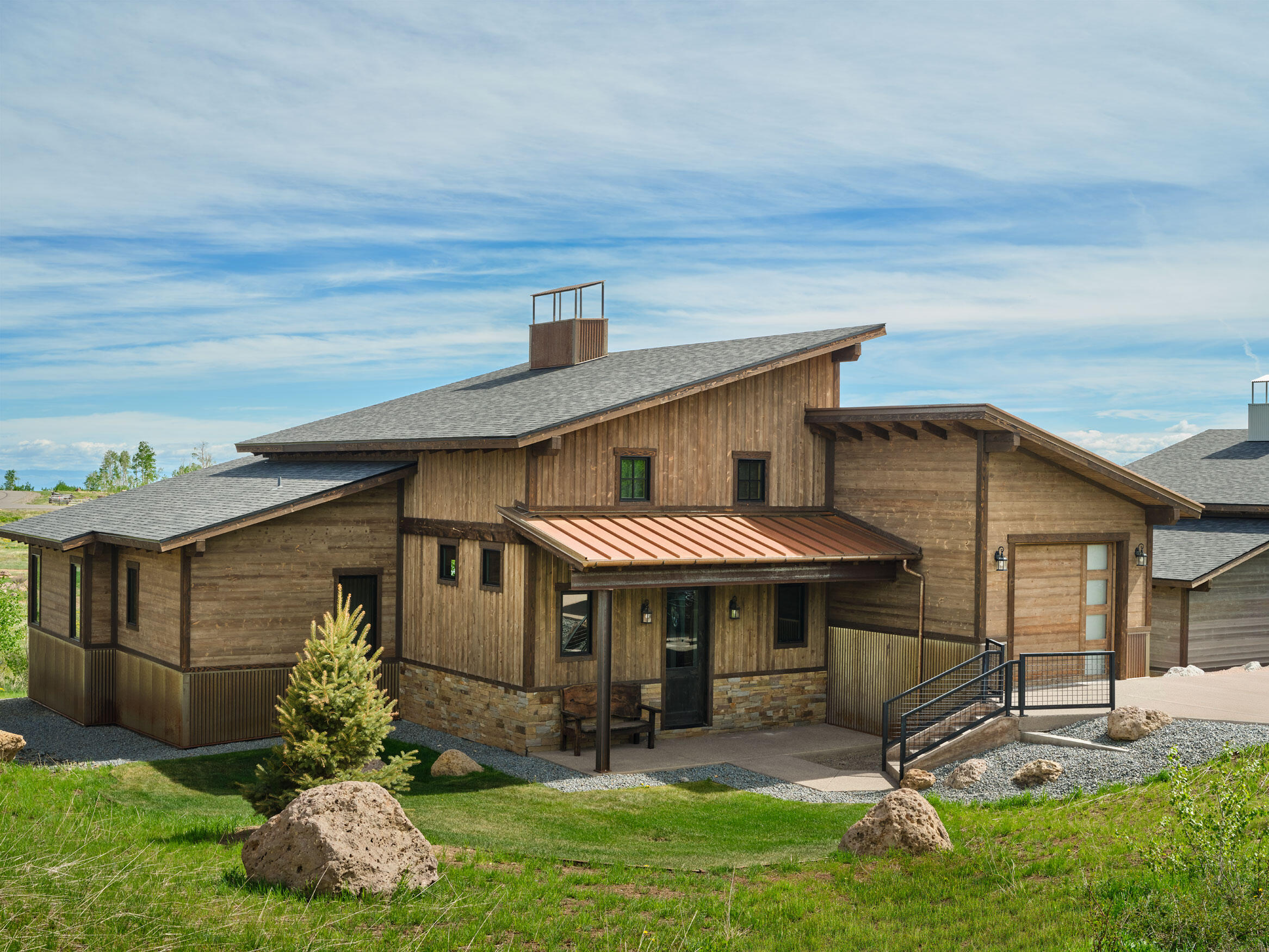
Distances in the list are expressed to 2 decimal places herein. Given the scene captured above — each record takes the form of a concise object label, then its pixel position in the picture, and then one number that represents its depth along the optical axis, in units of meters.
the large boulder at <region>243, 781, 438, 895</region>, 8.97
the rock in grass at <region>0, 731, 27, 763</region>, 15.34
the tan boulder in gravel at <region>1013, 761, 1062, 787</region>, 13.27
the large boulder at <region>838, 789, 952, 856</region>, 10.45
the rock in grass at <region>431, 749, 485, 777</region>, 14.70
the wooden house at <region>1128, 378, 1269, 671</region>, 22.44
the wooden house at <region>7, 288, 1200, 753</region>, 16.16
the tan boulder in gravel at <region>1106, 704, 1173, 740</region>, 13.98
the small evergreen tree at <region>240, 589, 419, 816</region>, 11.03
